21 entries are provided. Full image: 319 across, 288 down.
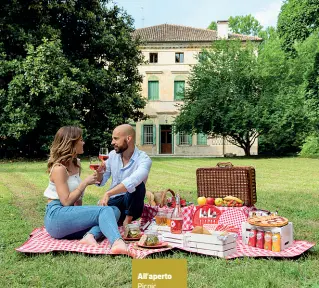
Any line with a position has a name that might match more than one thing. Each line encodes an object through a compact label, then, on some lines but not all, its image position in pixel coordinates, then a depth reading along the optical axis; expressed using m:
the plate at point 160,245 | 4.80
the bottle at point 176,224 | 5.21
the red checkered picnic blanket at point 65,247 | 4.68
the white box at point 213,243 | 4.61
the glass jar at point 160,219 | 5.62
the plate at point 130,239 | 5.16
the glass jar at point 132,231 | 5.18
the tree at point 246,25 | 56.16
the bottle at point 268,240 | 4.94
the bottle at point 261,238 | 5.00
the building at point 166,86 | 39.00
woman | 4.98
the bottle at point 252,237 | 5.07
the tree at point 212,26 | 54.66
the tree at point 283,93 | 28.28
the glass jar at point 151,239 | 4.83
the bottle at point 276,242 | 4.87
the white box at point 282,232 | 4.90
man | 5.34
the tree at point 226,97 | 28.70
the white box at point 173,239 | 4.91
